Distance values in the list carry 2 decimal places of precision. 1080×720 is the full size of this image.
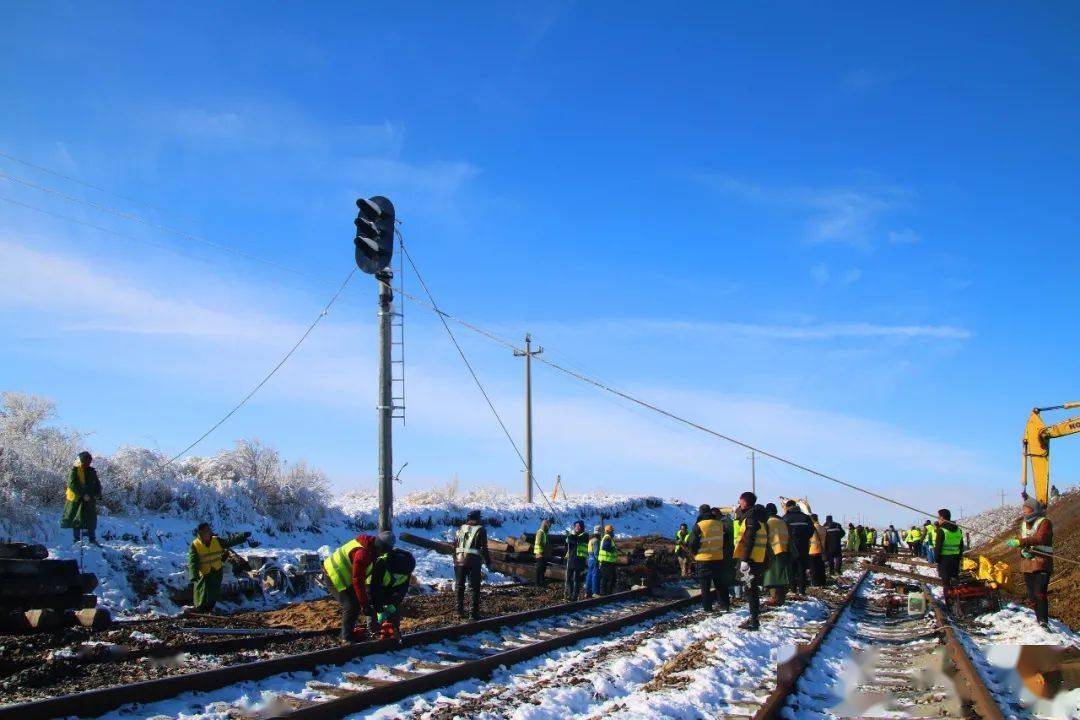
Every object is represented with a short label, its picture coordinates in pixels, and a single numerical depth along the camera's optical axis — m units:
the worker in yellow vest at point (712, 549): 12.29
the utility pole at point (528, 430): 36.47
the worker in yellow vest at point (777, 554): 12.37
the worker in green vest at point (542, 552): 18.81
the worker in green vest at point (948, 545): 13.98
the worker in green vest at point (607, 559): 16.59
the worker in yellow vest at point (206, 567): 12.45
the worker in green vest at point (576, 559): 16.67
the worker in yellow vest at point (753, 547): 11.35
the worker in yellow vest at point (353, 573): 9.37
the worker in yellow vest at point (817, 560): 17.42
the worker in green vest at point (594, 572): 16.94
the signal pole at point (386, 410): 15.81
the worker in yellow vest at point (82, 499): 13.94
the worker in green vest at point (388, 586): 9.61
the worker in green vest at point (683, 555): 21.03
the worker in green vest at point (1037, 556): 11.34
